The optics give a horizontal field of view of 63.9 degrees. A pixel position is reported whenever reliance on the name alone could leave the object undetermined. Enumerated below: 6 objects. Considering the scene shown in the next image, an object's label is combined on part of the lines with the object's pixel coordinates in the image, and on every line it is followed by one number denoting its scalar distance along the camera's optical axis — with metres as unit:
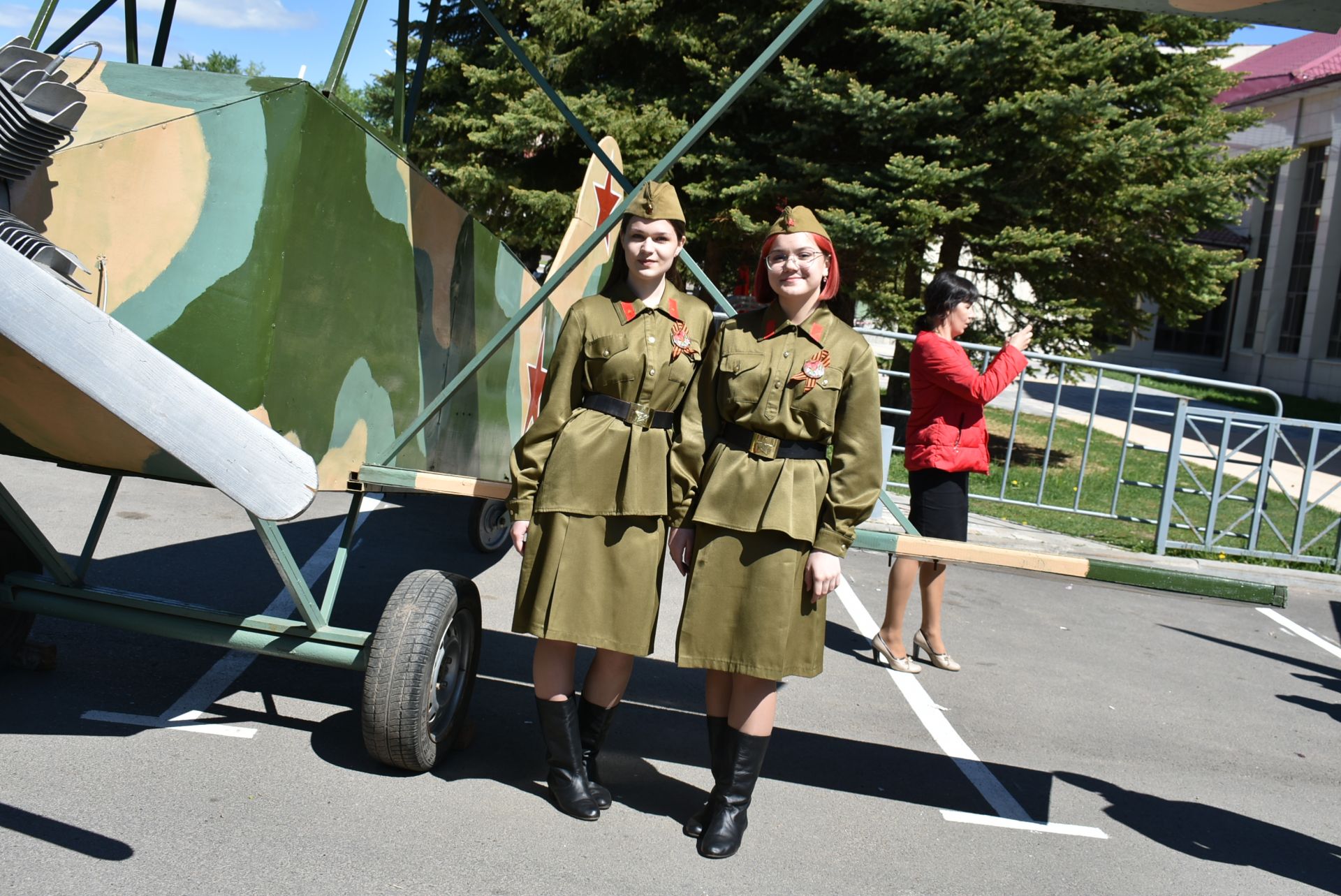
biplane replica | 2.44
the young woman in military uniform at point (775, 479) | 3.05
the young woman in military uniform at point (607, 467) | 3.16
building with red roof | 25.20
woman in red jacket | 4.79
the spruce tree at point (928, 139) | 10.71
